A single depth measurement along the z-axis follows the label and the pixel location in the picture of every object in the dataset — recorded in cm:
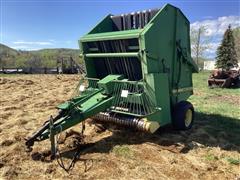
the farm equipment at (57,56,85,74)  1251
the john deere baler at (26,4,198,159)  293
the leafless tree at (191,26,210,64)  2664
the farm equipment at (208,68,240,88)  829
